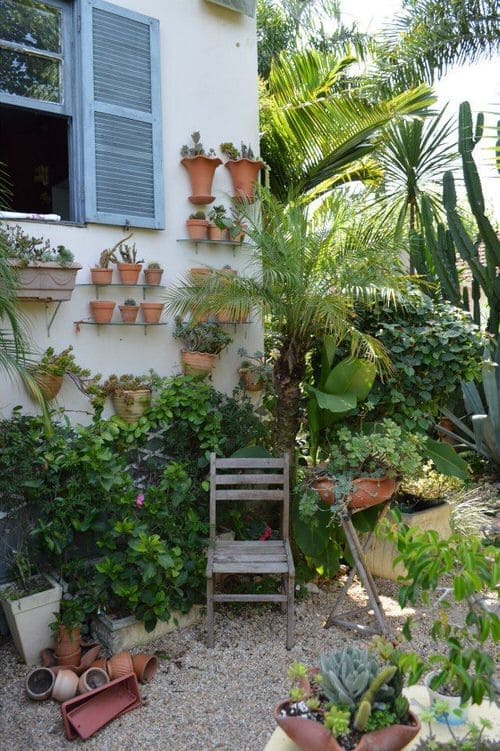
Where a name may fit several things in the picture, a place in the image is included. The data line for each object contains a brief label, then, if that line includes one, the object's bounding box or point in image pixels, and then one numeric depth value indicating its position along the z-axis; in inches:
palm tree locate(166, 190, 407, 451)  161.8
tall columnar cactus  258.4
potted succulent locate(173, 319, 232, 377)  183.9
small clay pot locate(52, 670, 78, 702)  124.0
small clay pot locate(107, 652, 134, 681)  126.7
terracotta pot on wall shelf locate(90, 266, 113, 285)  166.6
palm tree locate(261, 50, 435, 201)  224.4
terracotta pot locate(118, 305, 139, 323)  172.6
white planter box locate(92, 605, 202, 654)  138.5
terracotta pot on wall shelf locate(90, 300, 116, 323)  167.6
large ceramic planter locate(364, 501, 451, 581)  179.0
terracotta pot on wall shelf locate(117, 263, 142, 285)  170.9
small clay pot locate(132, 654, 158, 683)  130.0
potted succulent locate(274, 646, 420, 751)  66.7
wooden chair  143.6
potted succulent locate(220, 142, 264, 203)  195.6
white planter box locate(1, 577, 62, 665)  134.0
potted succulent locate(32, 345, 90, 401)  153.5
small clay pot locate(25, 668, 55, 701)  124.5
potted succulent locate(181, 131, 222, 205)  186.4
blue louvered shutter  168.6
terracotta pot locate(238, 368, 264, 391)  197.0
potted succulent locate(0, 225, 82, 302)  146.7
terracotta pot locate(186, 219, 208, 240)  186.4
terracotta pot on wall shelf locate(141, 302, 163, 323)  175.3
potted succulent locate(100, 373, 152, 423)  171.0
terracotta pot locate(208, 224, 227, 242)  190.1
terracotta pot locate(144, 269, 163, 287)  176.4
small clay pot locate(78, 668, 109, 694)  124.4
